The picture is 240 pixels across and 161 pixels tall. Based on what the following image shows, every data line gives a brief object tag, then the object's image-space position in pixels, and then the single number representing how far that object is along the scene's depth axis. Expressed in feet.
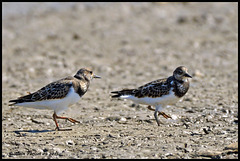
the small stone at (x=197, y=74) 90.26
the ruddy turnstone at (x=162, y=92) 61.57
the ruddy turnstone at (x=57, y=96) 60.18
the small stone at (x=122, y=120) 65.00
